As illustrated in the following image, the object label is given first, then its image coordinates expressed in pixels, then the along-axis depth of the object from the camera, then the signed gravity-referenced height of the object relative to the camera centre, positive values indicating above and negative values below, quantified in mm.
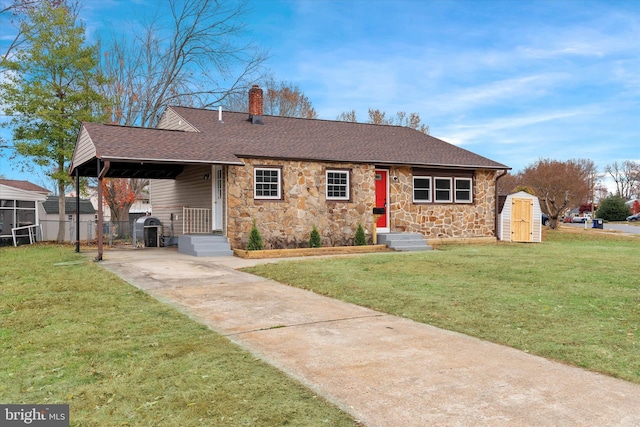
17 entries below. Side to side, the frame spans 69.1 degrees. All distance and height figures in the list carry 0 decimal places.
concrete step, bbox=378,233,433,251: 15664 -869
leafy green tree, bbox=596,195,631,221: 54062 +571
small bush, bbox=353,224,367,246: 15695 -722
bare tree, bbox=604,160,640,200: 79144 +6214
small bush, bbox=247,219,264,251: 13969 -728
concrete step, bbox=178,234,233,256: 13502 -802
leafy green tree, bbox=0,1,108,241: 17938 +5032
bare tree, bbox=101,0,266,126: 25516 +8928
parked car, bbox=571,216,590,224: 52891 -650
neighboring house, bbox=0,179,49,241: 19250 +472
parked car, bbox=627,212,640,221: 54875 -496
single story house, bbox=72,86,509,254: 14141 +1480
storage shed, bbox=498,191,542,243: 18766 -200
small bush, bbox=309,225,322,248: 15039 -709
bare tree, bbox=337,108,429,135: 39500 +8577
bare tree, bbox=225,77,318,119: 34219 +8810
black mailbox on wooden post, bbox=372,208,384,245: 16062 -53
